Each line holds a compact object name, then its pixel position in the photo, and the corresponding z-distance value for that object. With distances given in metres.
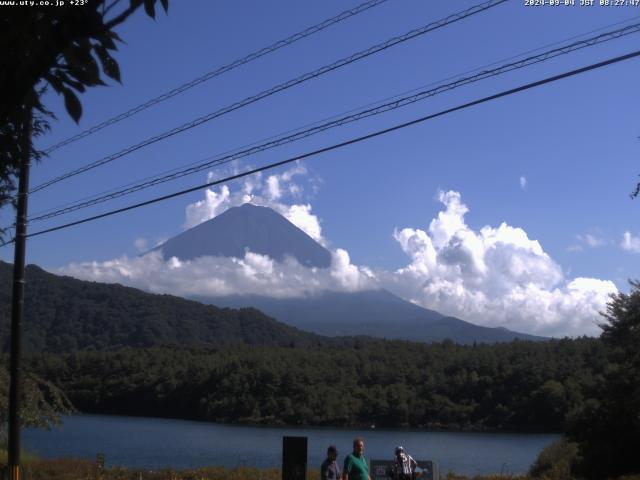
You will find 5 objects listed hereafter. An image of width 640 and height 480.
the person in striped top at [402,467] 12.97
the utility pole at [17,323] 13.66
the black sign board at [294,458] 11.45
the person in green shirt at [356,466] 10.60
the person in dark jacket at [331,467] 11.21
